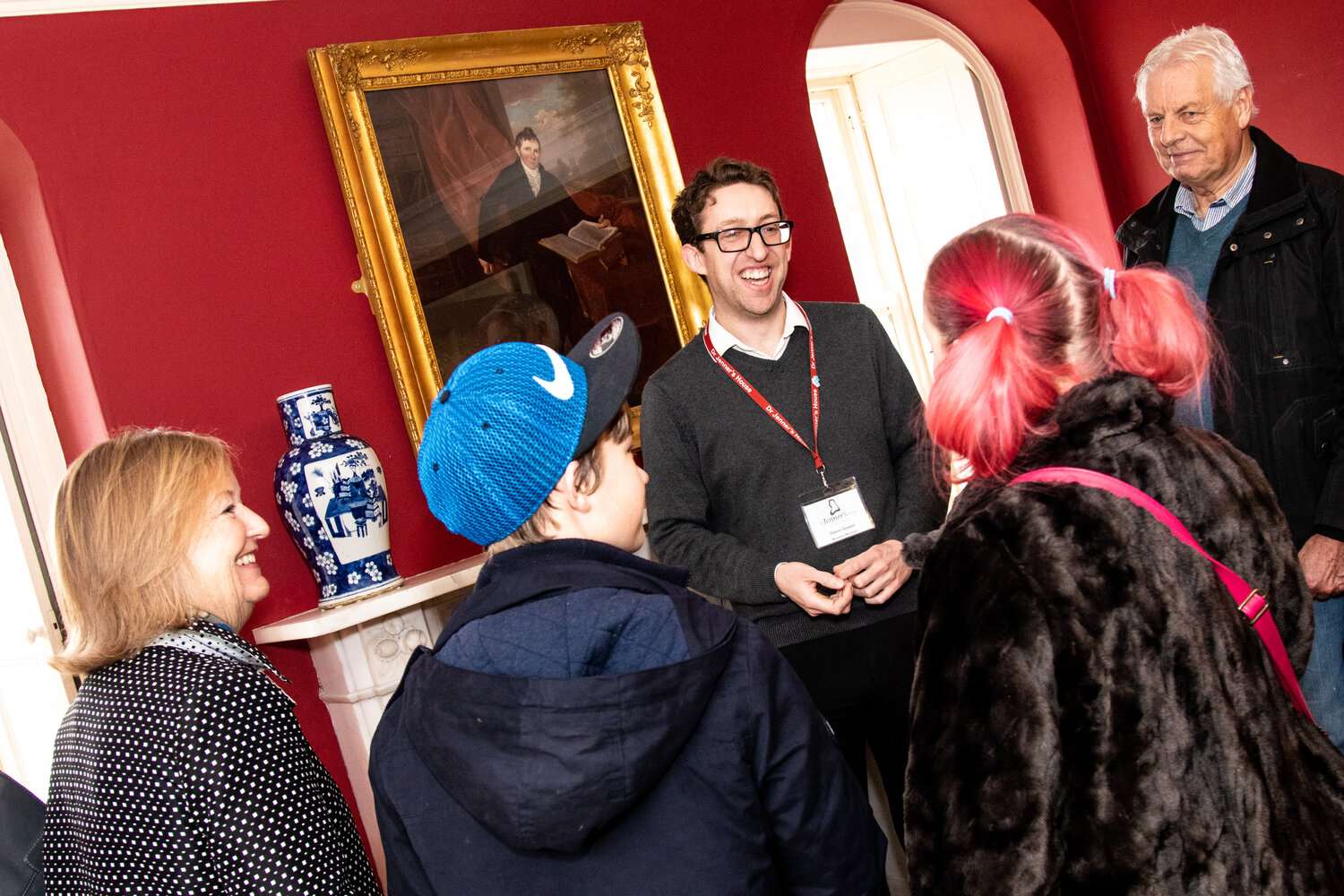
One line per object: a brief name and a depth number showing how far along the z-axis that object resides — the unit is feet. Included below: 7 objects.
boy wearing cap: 3.98
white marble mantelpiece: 9.91
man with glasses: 8.44
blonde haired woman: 5.01
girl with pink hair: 4.42
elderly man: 8.54
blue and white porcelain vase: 9.57
